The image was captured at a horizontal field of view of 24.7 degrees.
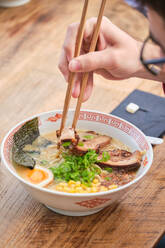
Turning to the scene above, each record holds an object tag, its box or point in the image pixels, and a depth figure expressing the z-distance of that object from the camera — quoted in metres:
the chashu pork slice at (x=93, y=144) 1.42
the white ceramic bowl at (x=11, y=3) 3.11
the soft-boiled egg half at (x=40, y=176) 1.29
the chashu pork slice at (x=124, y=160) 1.37
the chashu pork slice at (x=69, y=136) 1.43
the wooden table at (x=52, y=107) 1.24
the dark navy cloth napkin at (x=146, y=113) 1.74
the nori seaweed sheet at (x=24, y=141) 1.37
